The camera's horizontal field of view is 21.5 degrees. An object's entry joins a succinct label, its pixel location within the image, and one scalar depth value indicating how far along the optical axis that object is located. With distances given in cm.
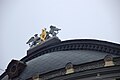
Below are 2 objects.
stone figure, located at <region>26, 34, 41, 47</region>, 6262
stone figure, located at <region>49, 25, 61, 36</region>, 6019
